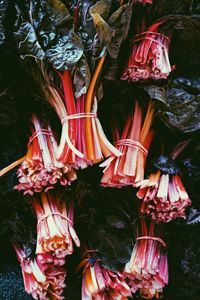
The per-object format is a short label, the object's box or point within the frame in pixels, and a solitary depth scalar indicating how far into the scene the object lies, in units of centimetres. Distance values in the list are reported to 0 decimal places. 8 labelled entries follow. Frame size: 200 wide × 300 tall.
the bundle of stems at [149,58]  129
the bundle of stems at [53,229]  130
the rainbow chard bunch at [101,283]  139
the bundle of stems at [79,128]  125
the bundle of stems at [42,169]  127
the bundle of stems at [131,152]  130
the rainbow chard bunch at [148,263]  139
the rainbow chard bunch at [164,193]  129
